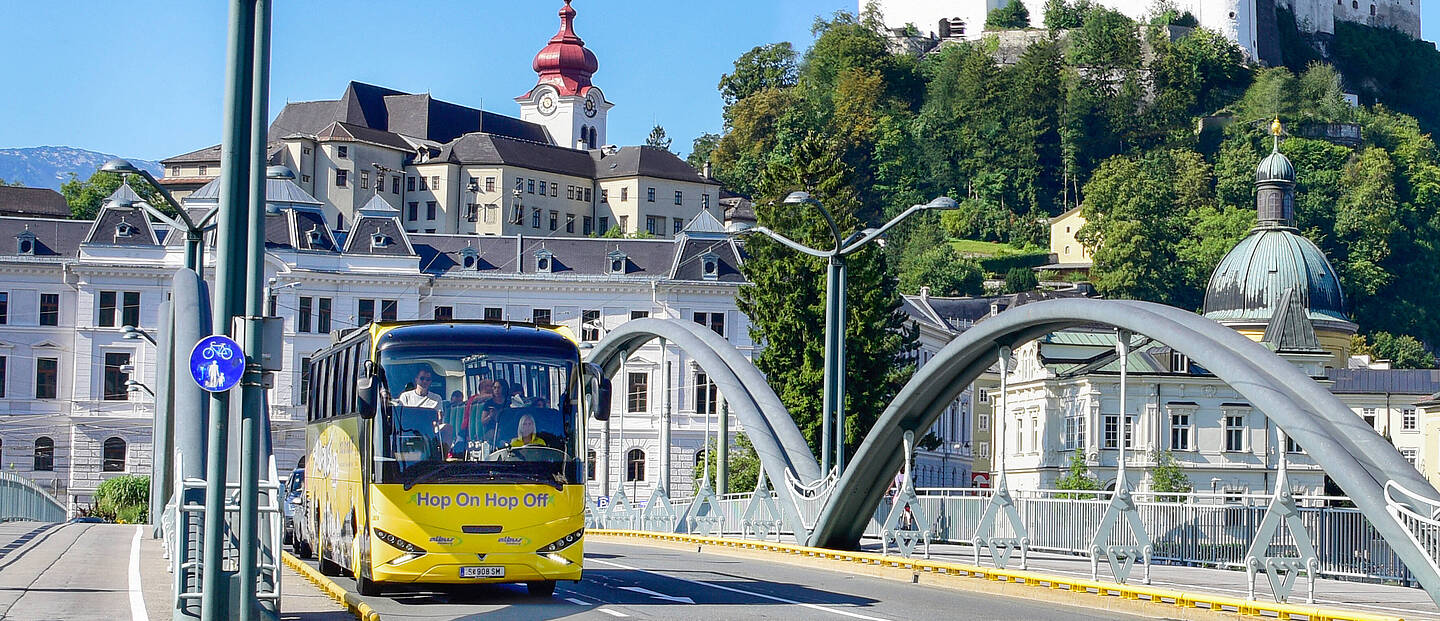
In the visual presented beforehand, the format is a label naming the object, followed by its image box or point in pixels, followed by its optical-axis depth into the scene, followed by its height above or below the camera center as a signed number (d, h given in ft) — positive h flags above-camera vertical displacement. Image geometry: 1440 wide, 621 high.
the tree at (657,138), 556.92 +77.00
